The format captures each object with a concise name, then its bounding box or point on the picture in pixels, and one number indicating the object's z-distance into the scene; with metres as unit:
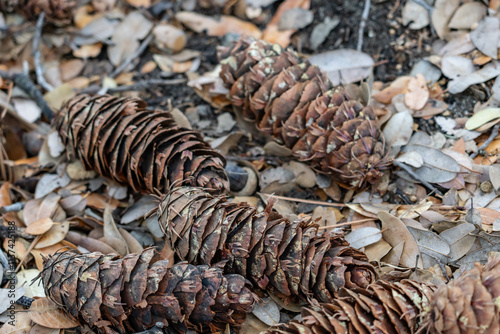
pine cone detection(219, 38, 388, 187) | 0.74
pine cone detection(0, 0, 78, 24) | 0.84
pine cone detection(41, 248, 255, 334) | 0.68
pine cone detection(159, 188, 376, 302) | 0.69
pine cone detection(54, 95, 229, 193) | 0.73
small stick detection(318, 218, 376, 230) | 0.74
